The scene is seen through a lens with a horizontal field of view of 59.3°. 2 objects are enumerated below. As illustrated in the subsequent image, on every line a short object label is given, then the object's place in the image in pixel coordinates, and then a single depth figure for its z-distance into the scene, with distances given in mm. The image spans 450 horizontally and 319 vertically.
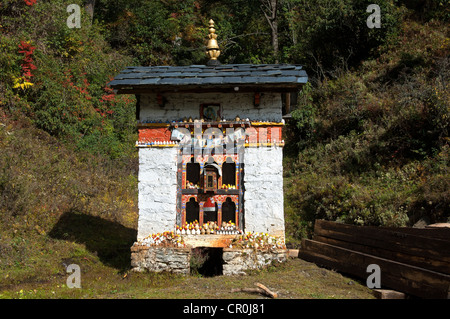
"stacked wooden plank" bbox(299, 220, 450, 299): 6145
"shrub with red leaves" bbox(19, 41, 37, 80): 15891
